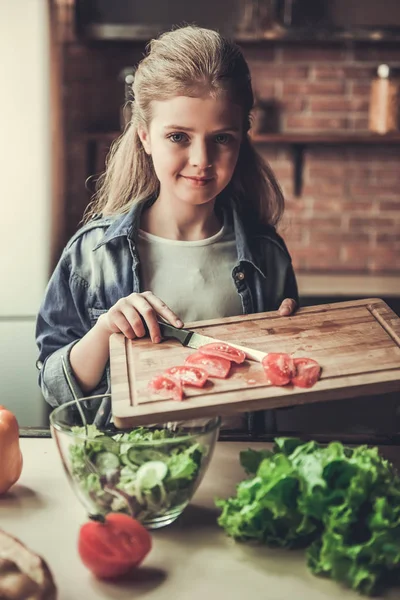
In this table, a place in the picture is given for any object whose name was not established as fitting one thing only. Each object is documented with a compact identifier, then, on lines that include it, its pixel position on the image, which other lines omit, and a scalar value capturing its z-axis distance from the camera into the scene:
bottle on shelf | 3.43
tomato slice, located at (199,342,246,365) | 1.18
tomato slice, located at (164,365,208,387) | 1.10
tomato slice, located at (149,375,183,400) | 1.07
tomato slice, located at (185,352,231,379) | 1.13
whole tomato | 0.87
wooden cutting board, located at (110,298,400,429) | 1.06
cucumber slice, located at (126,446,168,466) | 0.92
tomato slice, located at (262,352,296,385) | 1.11
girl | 1.45
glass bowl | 0.93
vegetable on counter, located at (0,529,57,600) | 0.77
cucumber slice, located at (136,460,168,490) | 0.92
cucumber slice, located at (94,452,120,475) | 0.93
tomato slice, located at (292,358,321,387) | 1.11
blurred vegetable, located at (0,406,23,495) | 1.06
